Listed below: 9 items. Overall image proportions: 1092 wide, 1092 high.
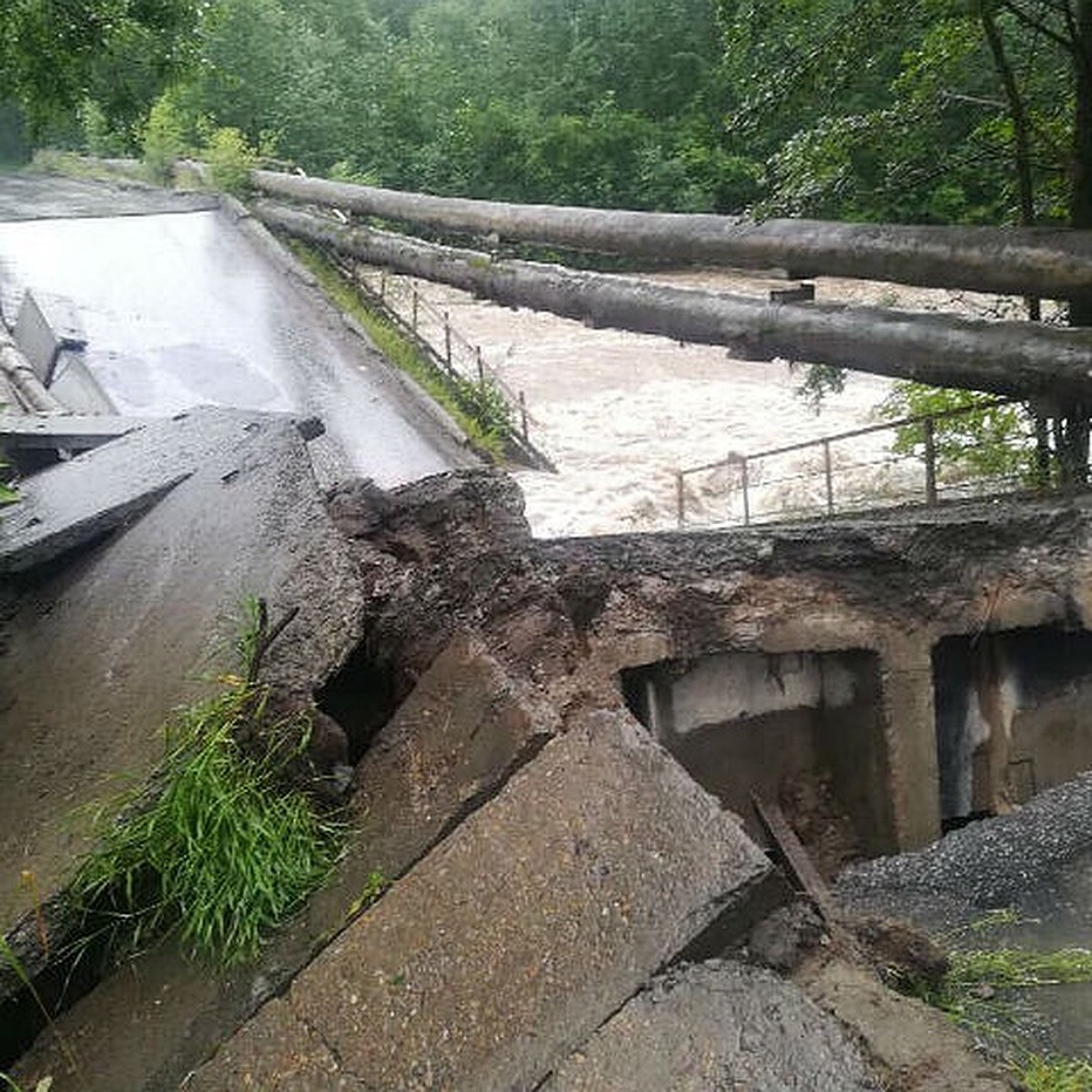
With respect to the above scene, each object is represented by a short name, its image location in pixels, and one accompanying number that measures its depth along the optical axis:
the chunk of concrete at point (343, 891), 2.77
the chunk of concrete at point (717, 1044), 2.37
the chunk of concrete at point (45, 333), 11.73
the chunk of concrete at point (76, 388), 10.50
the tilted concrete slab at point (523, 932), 2.53
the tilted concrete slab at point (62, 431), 6.64
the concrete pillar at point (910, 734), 4.51
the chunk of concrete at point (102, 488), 4.72
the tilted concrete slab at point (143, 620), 3.21
